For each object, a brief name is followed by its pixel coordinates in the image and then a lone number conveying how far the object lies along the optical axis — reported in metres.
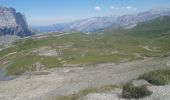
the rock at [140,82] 15.86
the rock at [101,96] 14.35
